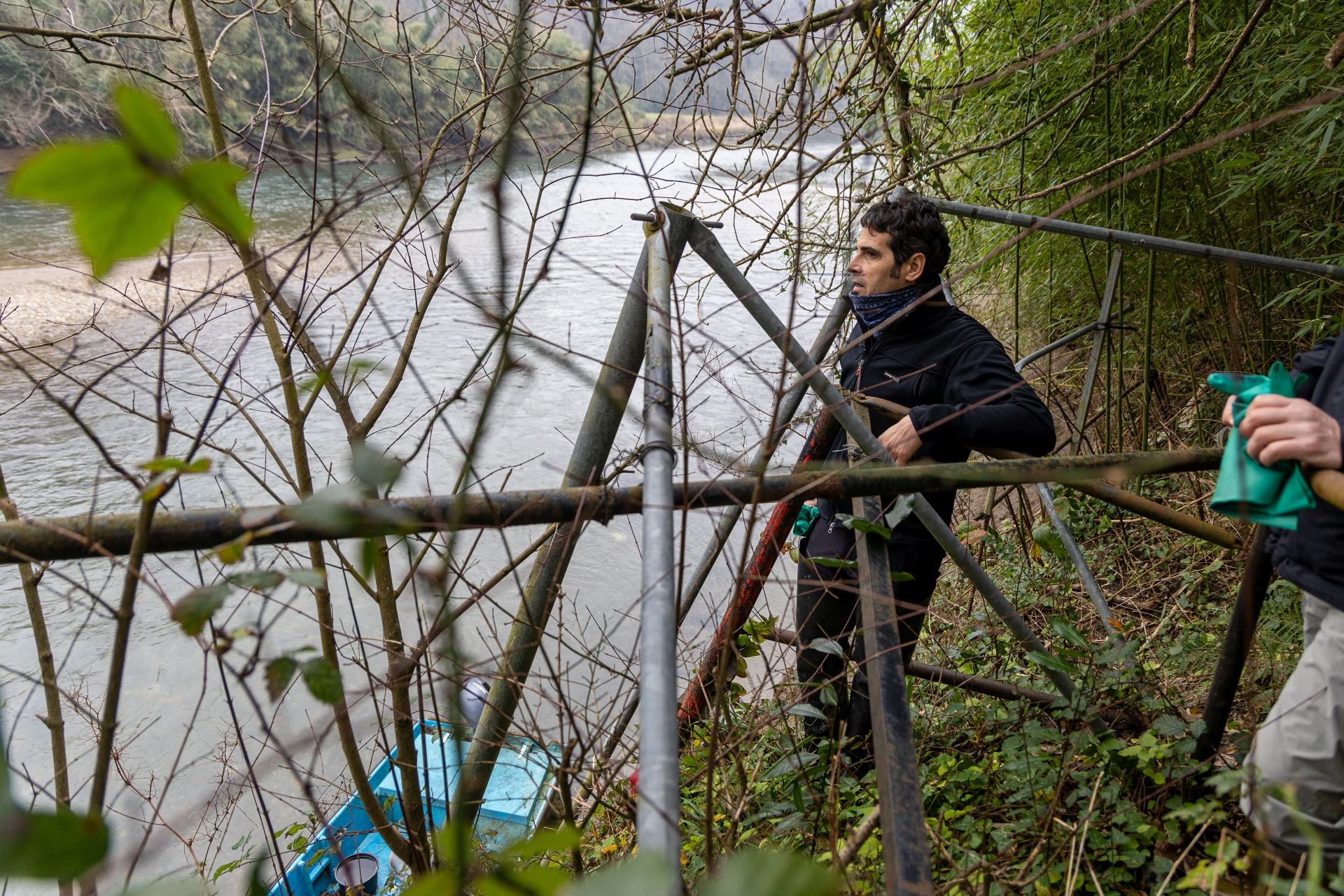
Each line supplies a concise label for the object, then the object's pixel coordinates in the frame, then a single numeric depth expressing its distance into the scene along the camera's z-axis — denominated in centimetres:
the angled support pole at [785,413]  229
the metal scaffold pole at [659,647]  66
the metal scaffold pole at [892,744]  102
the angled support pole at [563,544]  157
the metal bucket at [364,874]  350
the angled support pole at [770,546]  223
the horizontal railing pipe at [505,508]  97
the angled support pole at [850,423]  166
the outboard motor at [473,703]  297
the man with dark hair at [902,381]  228
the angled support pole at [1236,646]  157
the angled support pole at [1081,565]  274
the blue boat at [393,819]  342
